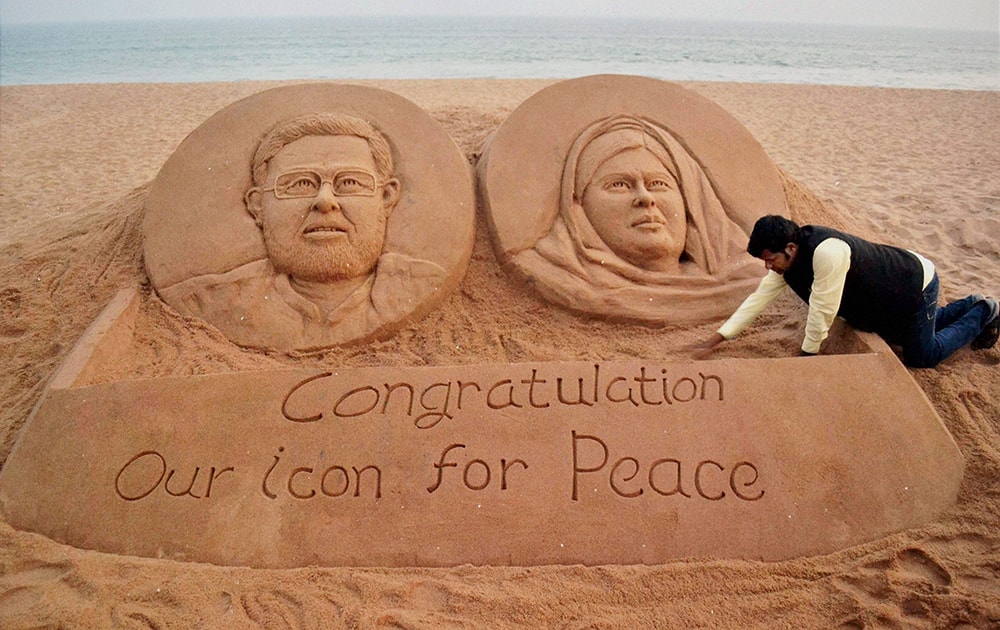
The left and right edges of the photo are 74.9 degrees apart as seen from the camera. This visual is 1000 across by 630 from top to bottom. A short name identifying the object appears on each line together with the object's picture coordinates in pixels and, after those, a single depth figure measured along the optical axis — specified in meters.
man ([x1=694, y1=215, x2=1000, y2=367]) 2.64
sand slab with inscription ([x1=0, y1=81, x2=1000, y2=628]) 1.93
